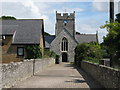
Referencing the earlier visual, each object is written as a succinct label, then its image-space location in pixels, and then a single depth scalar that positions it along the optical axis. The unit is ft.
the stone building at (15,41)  98.31
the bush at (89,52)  86.80
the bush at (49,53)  132.98
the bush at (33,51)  96.62
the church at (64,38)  187.96
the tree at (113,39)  30.27
